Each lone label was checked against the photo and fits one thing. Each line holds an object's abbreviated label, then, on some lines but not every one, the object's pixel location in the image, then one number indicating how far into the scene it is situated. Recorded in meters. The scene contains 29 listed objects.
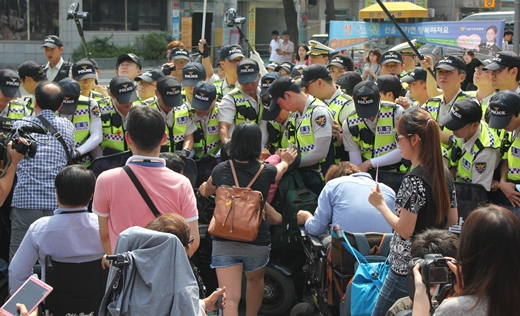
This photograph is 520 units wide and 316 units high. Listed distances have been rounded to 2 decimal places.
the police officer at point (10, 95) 6.28
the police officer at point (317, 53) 9.73
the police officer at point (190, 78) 6.88
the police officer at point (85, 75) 7.07
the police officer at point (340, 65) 8.38
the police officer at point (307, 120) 5.76
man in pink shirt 3.76
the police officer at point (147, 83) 6.95
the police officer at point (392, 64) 8.58
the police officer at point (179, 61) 8.66
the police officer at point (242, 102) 6.43
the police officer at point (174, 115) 5.99
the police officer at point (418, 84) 7.23
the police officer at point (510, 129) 5.04
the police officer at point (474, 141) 5.16
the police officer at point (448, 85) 6.15
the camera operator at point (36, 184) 4.92
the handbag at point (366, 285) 3.90
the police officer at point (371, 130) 5.65
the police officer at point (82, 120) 5.93
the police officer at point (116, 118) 6.16
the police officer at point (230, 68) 7.84
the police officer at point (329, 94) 6.30
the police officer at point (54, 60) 8.44
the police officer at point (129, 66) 7.97
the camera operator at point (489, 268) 2.50
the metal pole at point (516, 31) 9.23
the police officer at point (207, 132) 6.41
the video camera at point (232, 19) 9.57
